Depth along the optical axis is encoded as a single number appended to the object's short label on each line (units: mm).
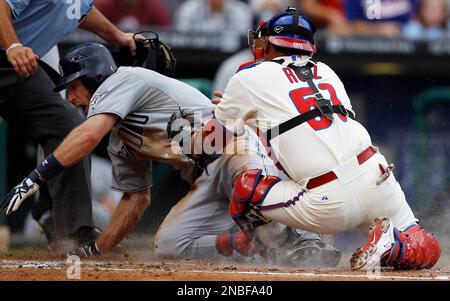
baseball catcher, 10867
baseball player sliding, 11719
